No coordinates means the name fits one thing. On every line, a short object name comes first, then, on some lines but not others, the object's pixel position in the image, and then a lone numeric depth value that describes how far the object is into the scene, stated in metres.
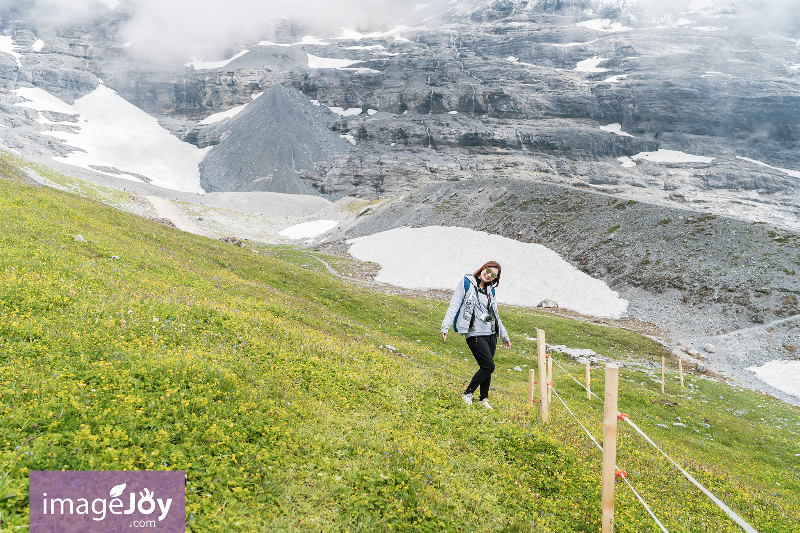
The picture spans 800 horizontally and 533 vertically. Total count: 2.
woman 9.45
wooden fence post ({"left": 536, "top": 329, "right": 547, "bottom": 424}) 9.85
